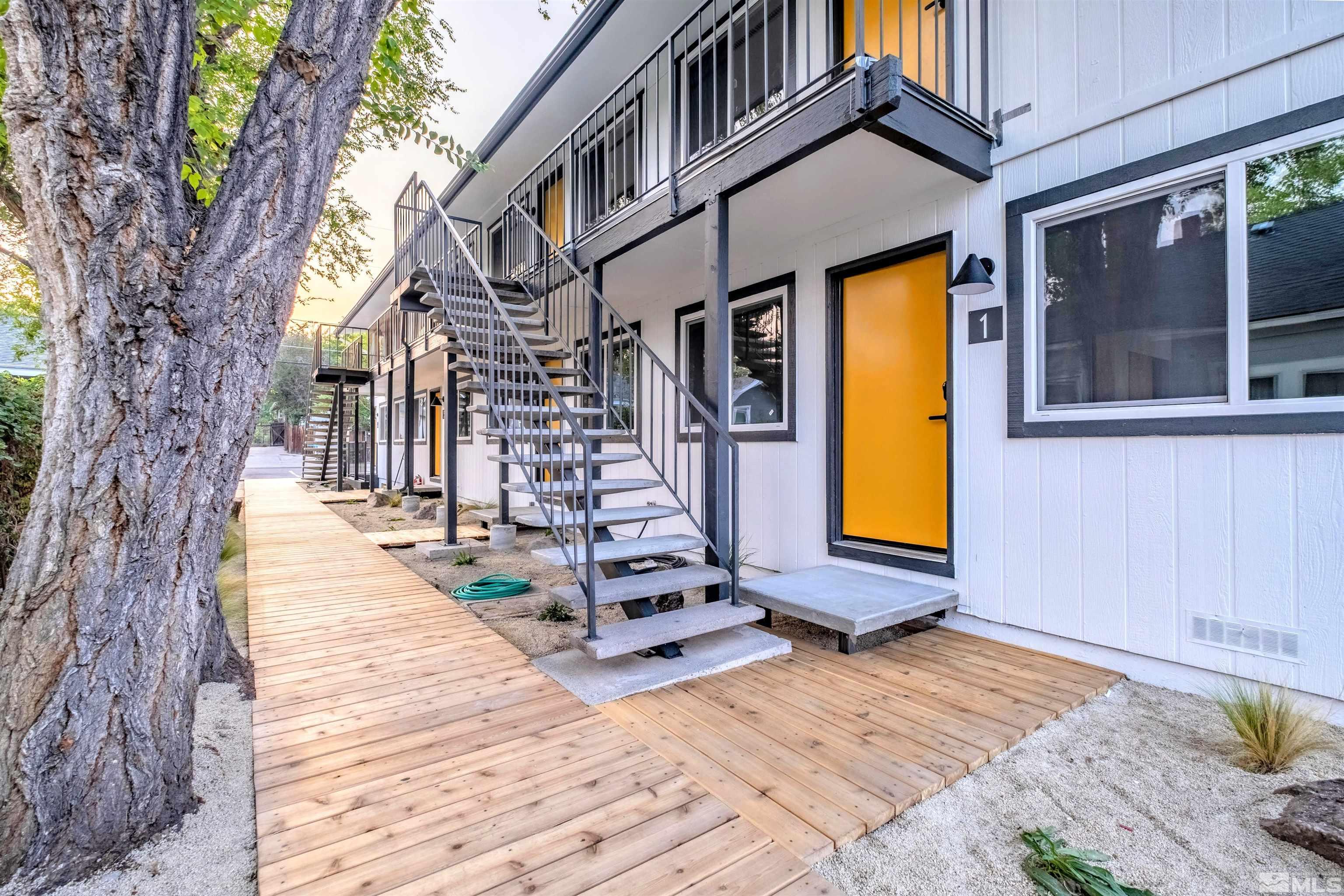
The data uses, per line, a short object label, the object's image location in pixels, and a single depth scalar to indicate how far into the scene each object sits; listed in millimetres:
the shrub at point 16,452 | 3469
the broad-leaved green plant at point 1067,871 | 1383
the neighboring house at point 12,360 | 11203
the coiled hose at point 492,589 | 4090
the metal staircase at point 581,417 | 2842
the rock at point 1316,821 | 1479
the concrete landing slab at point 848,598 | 2873
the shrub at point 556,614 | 3639
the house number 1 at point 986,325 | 3094
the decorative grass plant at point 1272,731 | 1902
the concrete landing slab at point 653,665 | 2527
